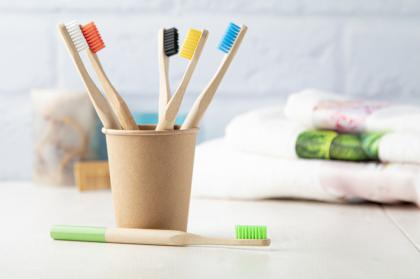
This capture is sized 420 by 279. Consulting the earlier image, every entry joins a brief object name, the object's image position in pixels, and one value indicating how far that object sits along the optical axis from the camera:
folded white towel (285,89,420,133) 1.13
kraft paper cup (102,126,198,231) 0.94
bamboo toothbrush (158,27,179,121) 0.95
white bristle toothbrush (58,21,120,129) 0.93
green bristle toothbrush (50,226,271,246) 0.93
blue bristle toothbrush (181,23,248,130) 0.94
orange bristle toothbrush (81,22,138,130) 0.94
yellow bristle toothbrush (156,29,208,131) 0.95
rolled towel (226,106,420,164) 1.10
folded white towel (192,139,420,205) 1.10
